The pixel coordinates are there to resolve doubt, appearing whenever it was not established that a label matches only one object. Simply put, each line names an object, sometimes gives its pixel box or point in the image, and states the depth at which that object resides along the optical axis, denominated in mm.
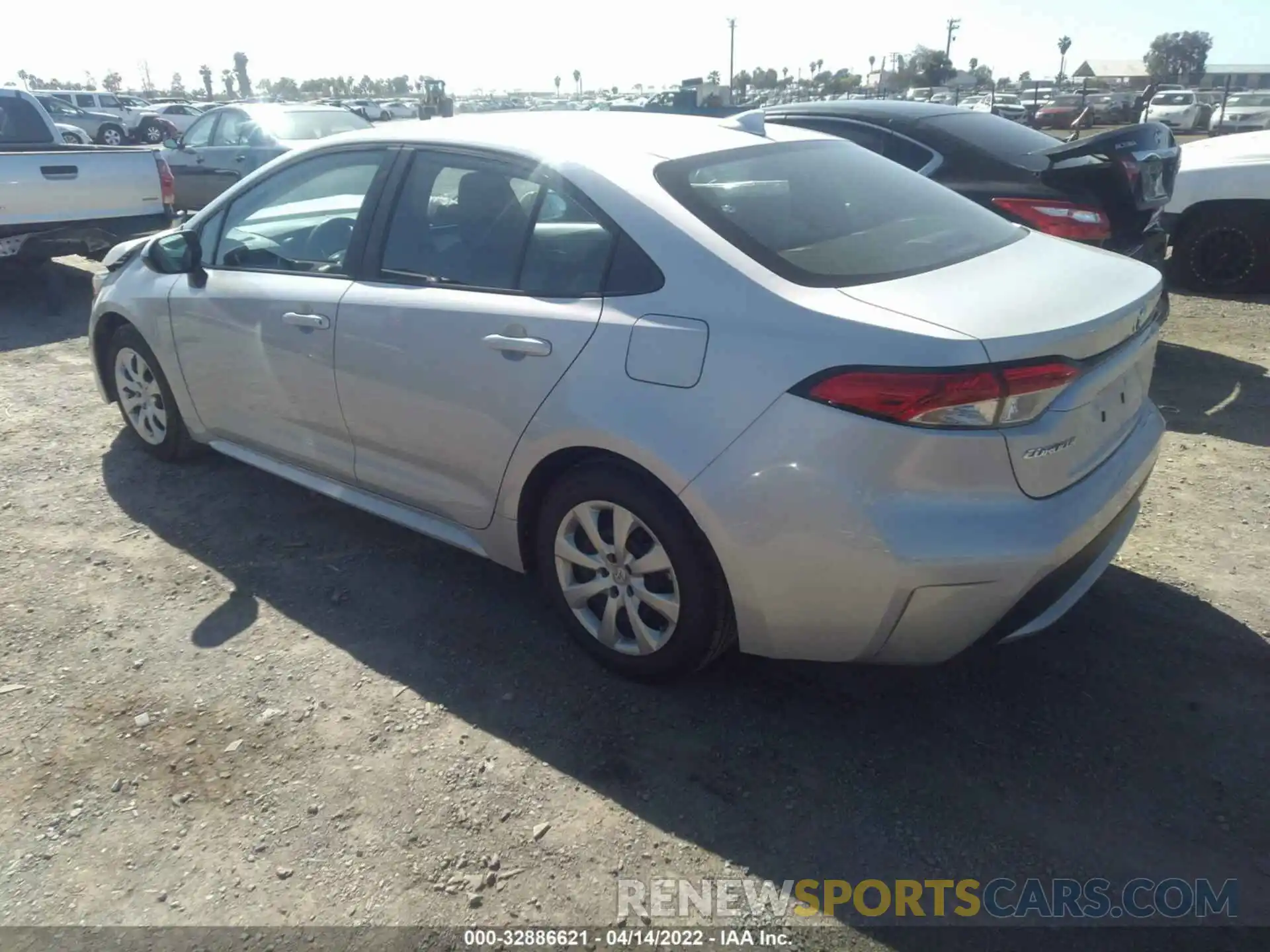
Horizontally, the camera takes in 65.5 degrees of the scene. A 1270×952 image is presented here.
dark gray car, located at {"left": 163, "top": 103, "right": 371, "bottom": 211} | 11398
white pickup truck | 7684
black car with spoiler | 5438
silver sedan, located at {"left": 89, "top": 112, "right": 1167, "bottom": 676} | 2449
